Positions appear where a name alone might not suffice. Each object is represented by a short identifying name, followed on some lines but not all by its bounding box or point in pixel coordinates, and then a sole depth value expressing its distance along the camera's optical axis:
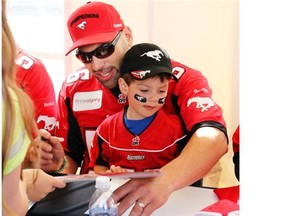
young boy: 1.60
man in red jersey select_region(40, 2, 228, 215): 1.39
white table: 1.37
